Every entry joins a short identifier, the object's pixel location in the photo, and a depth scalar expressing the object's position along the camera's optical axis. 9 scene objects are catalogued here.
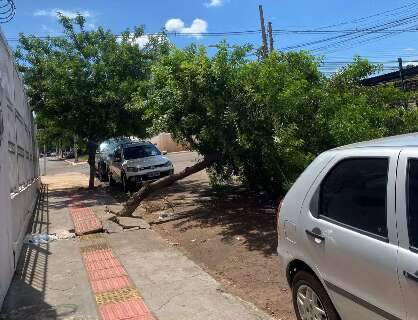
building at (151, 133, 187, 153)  46.81
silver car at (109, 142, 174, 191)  17.45
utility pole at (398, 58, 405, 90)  12.02
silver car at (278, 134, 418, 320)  3.06
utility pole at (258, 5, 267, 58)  27.56
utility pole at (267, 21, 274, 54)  28.94
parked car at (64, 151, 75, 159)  75.05
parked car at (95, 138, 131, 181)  20.44
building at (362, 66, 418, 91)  13.59
